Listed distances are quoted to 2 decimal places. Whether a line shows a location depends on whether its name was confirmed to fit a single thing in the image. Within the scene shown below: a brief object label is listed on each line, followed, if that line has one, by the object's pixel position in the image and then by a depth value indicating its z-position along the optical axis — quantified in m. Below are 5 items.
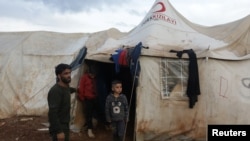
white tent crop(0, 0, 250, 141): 4.14
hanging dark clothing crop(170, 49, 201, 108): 4.09
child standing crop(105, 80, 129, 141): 3.39
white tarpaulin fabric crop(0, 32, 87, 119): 6.33
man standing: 2.50
